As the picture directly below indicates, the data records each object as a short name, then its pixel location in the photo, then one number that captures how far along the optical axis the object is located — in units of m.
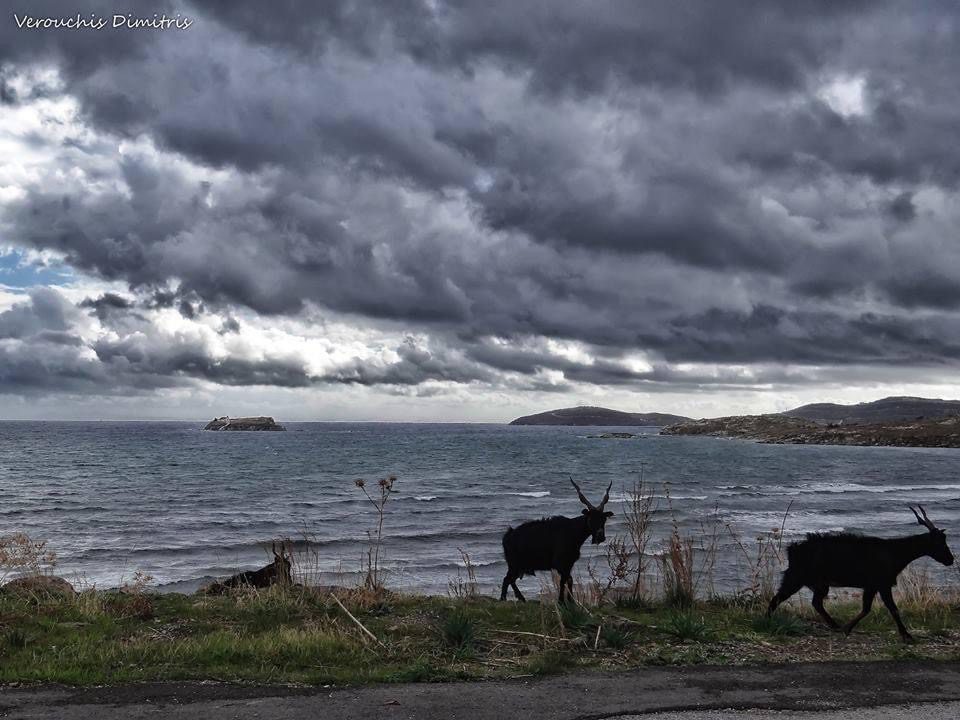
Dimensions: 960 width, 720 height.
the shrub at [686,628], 9.72
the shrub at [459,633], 9.19
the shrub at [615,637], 9.29
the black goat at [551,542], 12.04
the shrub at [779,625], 10.25
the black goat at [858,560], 10.34
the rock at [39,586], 12.38
